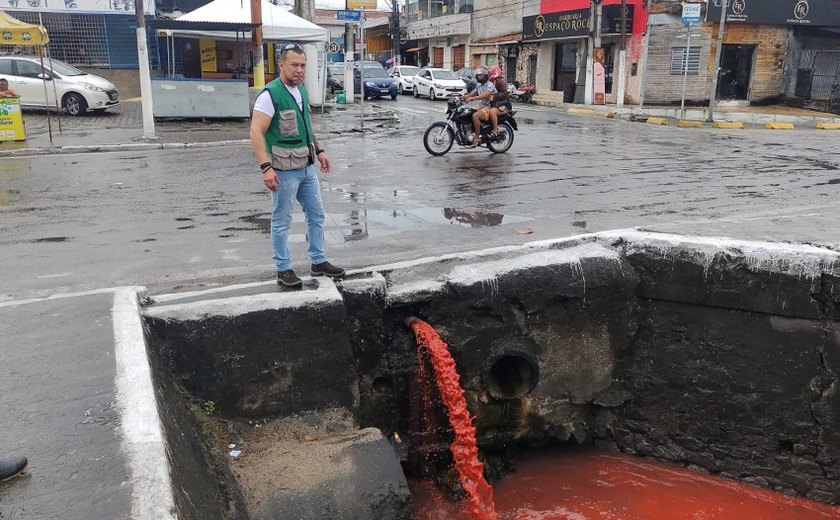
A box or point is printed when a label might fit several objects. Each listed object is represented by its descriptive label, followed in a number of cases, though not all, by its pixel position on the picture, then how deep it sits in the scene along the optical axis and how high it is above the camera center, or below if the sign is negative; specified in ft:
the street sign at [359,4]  58.85 +7.64
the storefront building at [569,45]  93.61 +7.87
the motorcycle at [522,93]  107.34 +0.65
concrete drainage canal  14.78 -6.54
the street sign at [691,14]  69.82 +8.42
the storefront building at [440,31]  143.13 +14.15
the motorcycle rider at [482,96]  42.80 +0.05
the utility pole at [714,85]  68.64 +1.37
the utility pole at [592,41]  94.79 +7.73
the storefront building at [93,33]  81.46 +7.13
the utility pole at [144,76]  48.36 +1.22
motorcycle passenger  43.50 +0.00
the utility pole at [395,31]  167.43 +15.88
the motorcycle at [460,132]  43.39 -2.21
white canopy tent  67.00 +7.16
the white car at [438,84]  105.91 +1.92
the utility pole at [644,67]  91.35 +4.10
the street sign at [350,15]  58.54 +6.68
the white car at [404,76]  121.70 +3.48
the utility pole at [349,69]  92.79 +3.53
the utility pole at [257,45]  62.54 +4.57
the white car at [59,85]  63.16 +0.65
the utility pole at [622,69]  93.45 +3.85
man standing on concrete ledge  15.67 -1.18
